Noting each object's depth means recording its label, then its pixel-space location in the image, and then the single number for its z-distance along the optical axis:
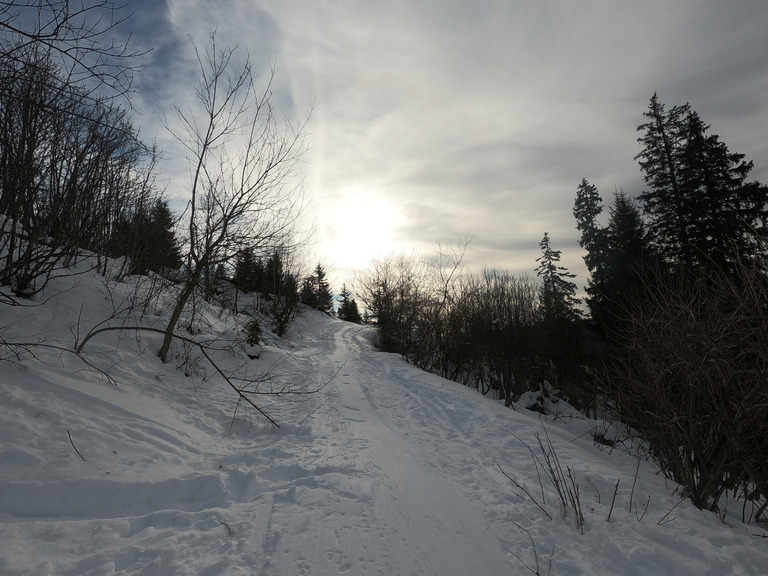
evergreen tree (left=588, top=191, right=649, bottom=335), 18.91
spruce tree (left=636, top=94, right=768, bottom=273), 16.14
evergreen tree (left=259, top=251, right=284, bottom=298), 25.73
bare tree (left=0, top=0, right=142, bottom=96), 2.33
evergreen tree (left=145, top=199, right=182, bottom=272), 11.07
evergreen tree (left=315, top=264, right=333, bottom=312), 48.84
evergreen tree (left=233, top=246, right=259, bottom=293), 7.77
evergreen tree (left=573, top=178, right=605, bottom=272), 23.48
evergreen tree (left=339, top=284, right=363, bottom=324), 58.06
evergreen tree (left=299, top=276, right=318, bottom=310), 40.96
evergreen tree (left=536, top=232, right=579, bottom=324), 19.81
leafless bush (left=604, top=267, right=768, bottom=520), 3.33
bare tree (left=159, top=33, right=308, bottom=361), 7.62
